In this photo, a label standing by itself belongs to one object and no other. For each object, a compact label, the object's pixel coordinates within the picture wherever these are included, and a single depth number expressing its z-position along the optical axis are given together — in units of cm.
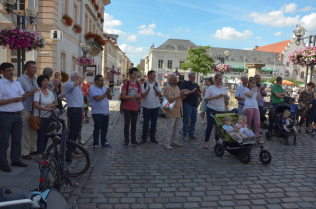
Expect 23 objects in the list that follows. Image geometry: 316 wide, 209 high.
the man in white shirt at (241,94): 790
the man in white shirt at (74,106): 564
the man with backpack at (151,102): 721
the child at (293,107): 876
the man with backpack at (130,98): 681
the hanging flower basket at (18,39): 737
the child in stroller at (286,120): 786
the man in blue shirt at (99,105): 641
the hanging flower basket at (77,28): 1963
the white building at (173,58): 6896
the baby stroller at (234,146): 564
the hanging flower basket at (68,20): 1681
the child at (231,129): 577
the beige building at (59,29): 1484
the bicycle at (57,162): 300
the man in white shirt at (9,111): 452
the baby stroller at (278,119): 784
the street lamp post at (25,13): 819
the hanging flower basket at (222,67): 2089
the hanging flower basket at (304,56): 1109
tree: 6209
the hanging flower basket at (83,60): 1723
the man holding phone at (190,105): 761
